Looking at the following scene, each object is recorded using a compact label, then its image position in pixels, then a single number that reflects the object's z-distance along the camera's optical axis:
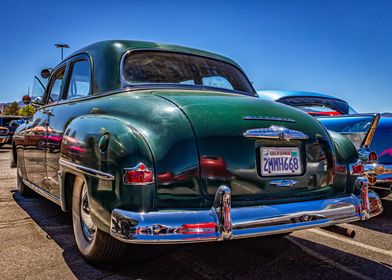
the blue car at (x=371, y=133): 4.21
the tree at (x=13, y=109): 75.38
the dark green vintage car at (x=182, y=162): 2.25
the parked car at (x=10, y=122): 19.26
